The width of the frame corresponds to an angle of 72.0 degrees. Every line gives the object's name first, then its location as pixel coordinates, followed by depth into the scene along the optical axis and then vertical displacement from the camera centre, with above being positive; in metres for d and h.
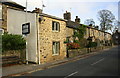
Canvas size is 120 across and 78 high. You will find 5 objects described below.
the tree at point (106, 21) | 34.92 +8.05
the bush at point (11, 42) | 8.67 -0.15
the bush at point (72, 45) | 15.31 -1.00
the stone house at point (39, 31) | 10.12 +1.30
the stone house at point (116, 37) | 52.97 +1.81
